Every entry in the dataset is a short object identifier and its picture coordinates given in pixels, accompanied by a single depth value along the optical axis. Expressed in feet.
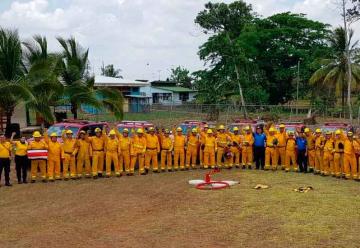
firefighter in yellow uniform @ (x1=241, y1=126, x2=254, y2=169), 56.49
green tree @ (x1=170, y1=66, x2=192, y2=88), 273.33
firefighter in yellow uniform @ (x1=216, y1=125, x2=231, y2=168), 56.75
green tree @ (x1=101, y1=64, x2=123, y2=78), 294.05
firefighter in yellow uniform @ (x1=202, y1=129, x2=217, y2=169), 55.93
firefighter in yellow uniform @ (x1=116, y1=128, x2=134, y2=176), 53.11
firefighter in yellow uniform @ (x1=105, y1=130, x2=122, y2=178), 52.03
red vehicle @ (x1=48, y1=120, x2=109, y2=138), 55.77
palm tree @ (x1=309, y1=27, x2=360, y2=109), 121.49
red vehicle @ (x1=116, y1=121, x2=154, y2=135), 59.75
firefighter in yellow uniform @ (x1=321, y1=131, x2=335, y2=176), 51.52
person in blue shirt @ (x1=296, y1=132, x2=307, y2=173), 53.98
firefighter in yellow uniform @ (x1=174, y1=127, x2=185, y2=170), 56.24
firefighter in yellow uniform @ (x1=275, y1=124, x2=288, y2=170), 55.11
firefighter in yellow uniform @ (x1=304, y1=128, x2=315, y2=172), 53.78
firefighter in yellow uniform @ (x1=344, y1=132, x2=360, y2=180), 49.49
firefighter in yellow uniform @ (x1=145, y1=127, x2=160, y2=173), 54.29
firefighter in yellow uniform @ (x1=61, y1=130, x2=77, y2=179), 51.06
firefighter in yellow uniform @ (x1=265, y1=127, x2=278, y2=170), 55.01
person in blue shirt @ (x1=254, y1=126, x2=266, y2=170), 55.83
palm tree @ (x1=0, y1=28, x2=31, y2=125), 64.64
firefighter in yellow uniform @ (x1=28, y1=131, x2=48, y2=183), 49.26
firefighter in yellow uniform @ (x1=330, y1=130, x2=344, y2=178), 50.60
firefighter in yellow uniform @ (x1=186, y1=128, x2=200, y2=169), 56.75
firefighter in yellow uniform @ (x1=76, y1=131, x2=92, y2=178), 52.01
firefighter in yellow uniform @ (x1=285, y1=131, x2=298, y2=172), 54.39
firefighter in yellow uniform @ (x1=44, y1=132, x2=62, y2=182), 50.19
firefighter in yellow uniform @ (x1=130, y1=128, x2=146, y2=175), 53.52
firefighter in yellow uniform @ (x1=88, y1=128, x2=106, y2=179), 51.93
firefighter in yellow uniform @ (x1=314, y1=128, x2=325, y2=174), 52.60
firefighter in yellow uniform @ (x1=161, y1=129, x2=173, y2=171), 55.88
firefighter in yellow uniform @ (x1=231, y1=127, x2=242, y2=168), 56.90
